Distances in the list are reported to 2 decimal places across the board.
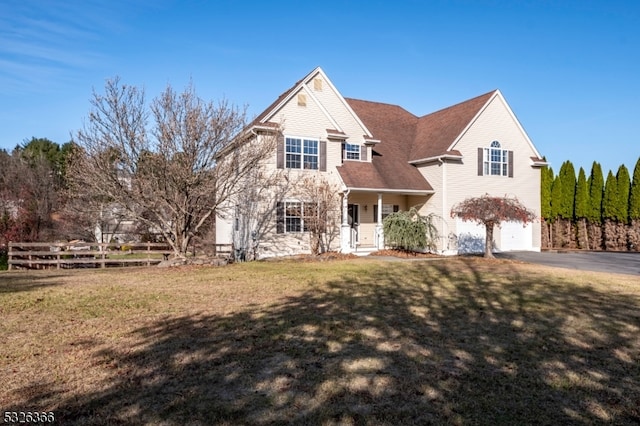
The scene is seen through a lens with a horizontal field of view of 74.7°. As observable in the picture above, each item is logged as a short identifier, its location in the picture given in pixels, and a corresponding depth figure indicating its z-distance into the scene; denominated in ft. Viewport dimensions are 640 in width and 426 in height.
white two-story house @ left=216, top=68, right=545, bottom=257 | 66.13
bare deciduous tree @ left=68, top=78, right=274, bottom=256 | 50.52
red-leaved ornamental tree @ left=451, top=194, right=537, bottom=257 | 58.13
